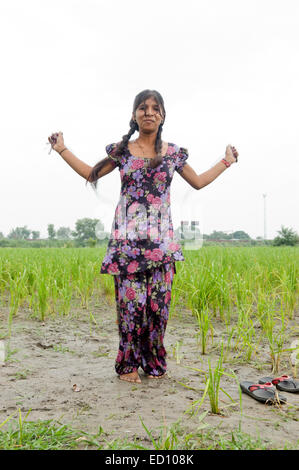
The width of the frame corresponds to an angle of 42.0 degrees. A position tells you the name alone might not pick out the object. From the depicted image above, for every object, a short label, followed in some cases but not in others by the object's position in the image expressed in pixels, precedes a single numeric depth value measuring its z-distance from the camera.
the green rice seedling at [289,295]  3.07
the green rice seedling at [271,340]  1.99
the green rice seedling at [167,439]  1.09
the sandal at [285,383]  1.71
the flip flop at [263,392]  1.55
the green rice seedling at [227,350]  2.14
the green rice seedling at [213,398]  1.41
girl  1.78
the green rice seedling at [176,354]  2.09
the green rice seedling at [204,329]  2.12
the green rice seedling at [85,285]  3.46
